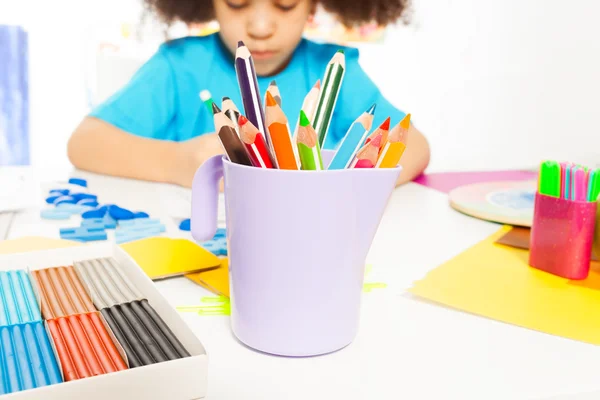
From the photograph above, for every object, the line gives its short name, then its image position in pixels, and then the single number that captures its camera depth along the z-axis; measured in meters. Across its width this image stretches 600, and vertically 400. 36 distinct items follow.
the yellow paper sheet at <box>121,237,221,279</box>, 0.38
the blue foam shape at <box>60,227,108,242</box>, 0.46
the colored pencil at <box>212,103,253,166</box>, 0.26
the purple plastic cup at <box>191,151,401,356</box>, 0.26
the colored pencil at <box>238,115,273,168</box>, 0.25
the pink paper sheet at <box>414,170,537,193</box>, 0.74
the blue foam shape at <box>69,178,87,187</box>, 0.66
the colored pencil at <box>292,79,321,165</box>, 0.30
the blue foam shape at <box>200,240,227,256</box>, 0.43
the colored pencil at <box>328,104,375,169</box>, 0.27
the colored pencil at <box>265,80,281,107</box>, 0.30
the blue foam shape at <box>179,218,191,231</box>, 0.49
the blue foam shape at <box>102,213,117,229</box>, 0.49
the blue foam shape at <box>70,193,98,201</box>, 0.59
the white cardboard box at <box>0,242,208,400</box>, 0.20
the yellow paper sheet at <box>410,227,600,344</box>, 0.33
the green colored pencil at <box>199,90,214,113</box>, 0.32
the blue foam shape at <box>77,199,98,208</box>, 0.56
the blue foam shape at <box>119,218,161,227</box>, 0.50
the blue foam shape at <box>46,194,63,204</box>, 0.57
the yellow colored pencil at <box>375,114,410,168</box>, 0.27
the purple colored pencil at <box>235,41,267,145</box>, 0.27
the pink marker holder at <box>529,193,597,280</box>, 0.40
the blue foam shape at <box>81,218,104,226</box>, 0.49
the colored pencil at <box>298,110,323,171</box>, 0.25
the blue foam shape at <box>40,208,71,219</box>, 0.52
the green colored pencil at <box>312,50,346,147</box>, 0.29
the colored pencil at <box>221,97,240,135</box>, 0.29
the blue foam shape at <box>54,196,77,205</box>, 0.56
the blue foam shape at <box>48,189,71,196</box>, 0.59
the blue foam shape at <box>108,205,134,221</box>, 0.51
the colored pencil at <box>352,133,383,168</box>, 0.26
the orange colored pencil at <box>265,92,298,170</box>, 0.25
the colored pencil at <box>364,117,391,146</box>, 0.26
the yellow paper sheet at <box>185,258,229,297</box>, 0.36
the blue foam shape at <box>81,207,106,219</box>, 0.51
